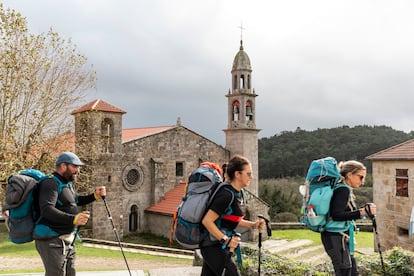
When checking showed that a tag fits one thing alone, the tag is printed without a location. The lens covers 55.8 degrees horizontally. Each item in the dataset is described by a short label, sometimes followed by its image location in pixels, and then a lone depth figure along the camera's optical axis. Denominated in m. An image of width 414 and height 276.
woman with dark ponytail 3.38
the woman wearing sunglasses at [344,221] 4.04
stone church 19.33
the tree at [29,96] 12.83
